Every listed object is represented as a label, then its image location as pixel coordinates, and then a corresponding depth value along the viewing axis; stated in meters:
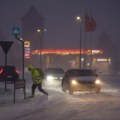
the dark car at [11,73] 48.94
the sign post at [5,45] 26.40
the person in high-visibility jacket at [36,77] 26.25
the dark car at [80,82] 31.09
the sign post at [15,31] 28.70
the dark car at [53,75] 49.81
